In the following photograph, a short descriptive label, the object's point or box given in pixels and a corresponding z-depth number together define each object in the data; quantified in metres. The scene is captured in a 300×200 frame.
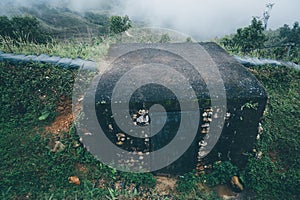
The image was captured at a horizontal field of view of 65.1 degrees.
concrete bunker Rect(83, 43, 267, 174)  3.79
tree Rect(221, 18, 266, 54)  9.16
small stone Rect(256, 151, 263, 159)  4.44
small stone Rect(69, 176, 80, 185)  3.88
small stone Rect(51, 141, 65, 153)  4.23
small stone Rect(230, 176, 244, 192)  4.15
